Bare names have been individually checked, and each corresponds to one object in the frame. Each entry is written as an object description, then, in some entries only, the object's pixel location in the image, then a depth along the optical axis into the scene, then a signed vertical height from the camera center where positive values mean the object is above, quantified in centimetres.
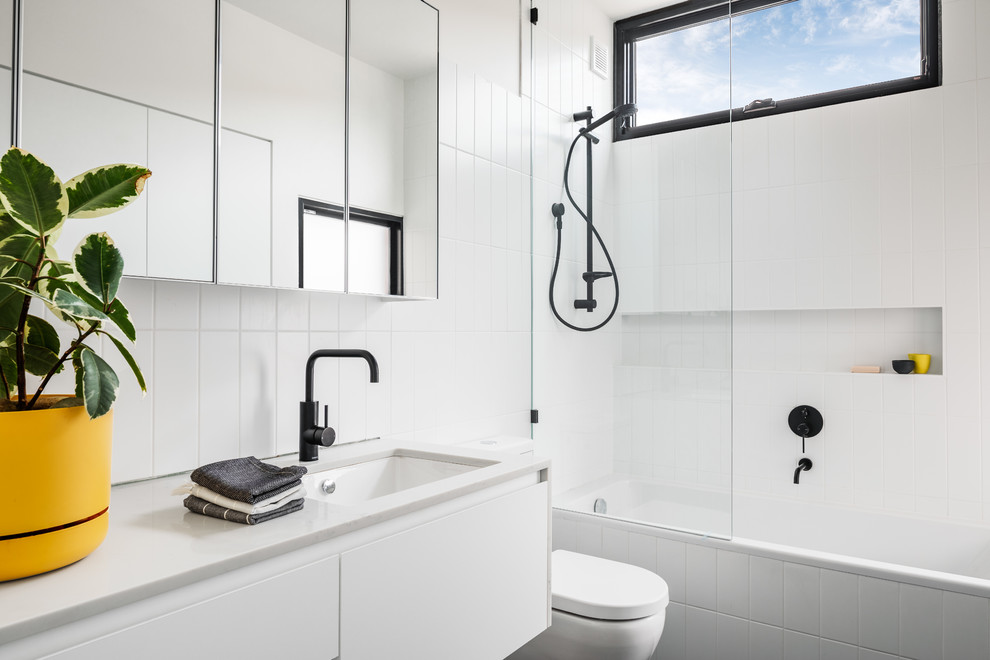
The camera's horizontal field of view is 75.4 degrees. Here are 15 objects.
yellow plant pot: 71 -18
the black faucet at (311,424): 144 -20
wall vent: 255 +114
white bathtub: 206 -74
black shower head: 233 +83
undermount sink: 143 -32
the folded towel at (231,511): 96 -27
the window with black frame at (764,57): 223 +116
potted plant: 71 -4
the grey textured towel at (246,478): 97 -22
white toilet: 167 -74
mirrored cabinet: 109 +43
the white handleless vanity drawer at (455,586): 102 -45
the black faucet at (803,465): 276 -54
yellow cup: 257 -9
